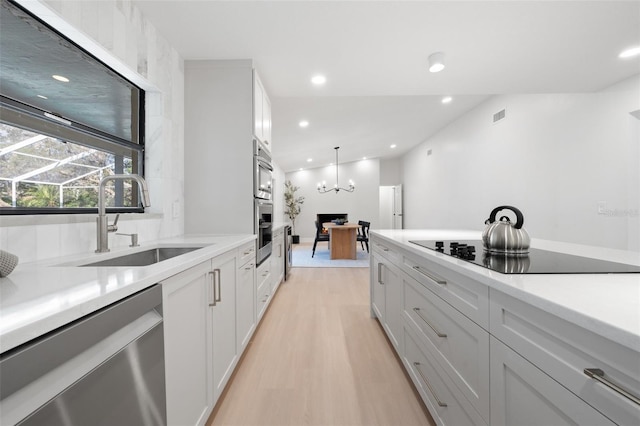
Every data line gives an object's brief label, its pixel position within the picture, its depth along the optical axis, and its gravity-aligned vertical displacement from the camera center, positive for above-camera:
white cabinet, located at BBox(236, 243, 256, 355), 1.82 -0.63
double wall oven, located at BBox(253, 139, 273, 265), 2.45 +0.15
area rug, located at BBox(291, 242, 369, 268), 5.37 -1.05
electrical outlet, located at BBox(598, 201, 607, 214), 2.73 +0.08
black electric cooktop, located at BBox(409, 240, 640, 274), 0.89 -0.19
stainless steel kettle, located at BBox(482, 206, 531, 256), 1.23 -0.12
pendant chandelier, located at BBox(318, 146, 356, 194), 6.81 +0.76
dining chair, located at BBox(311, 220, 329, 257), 6.57 -0.57
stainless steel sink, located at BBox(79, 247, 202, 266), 1.36 -0.25
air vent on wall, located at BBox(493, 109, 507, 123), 3.93 +1.51
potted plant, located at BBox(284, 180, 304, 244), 9.22 +0.39
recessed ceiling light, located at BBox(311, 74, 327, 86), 2.70 +1.42
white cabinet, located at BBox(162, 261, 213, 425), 0.96 -0.55
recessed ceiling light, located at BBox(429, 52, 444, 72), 2.29 +1.36
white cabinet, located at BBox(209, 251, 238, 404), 1.39 -0.61
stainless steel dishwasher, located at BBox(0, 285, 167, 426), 0.45 -0.35
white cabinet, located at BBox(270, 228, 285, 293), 3.22 -0.61
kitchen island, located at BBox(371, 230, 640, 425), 0.52 -0.35
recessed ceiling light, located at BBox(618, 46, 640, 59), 2.24 +1.41
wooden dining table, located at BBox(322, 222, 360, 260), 6.10 -0.68
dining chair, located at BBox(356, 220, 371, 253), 6.29 -0.54
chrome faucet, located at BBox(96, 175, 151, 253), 1.29 -0.03
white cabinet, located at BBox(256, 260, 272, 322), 2.38 -0.73
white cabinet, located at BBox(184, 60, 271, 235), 2.41 +0.67
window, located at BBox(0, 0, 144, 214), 1.13 +0.47
